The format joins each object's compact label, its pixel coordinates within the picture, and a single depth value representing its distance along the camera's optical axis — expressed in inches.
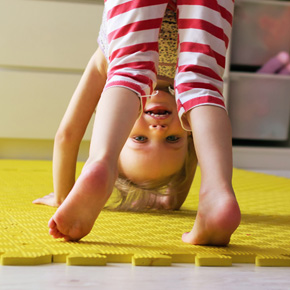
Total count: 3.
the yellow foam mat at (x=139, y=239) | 30.9
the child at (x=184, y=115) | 32.2
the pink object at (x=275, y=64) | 102.7
